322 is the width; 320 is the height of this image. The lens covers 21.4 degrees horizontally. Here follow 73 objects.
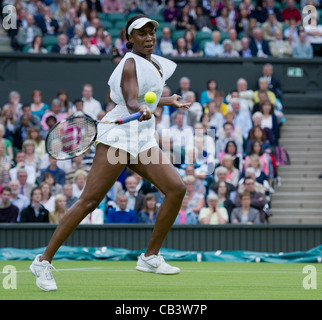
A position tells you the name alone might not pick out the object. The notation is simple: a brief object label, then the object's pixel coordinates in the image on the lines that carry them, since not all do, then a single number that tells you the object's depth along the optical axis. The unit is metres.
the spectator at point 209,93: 15.95
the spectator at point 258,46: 17.61
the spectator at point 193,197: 12.99
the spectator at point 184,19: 18.38
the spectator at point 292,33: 18.03
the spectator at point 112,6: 19.14
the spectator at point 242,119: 15.09
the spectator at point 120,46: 16.86
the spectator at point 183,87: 15.53
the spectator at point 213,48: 17.38
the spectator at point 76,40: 17.16
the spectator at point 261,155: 14.23
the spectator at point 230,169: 13.72
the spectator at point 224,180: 13.20
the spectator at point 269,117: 15.34
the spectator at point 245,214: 12.65
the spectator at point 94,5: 18.91
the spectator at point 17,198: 12.86
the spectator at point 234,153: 14.10
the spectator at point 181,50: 17.06
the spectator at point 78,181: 13.03
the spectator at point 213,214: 12.55
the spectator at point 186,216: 12.54
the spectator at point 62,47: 17.13
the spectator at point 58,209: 12.31
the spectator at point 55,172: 13.67
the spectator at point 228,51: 17.25
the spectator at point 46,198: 12.76
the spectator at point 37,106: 15.48
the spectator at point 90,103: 15.29
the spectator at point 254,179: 13.41
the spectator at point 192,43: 17.28
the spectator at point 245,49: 17.36
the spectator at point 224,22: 18.67
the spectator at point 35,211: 12.43
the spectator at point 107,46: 17.09
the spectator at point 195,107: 15.04
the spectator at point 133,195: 12.83
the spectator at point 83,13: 17.94
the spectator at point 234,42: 17.45
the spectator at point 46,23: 17.75
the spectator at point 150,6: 19.34
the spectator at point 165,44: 17.23
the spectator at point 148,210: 12.36
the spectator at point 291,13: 18.98
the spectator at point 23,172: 13.38
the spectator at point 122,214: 12.45
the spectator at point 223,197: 12.84
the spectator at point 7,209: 12.52
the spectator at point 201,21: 18.47
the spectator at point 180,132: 14.09
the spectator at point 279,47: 17.70
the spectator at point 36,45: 17.12
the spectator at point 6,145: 14.13
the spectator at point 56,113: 15.08
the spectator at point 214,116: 14.91
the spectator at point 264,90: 15.96
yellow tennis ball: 6.38
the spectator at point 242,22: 18.50
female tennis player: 6.45
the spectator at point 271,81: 16.42
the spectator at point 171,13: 18.73
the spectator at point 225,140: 14.40
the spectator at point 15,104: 15.28
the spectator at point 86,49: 17.08
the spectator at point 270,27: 18.00
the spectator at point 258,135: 14.62
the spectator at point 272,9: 19.14
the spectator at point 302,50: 17.83
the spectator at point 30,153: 13.95
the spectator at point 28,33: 17.44
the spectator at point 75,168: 13.66
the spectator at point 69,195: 12.80
